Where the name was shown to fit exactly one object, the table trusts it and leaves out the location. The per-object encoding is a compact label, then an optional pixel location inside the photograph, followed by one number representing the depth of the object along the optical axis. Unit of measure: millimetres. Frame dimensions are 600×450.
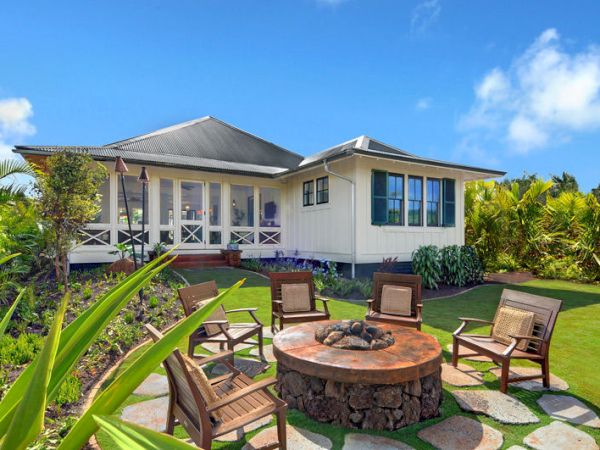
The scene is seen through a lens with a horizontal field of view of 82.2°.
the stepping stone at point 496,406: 3100
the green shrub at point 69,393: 3361
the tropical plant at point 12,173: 8234
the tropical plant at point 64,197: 7316
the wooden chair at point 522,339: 3639
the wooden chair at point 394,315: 5016
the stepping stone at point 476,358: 4486
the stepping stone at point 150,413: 3045
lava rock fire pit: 2949
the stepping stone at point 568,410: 3104
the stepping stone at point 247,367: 4129
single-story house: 10562
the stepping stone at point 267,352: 4529
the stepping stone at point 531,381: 3736
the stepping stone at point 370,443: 2705
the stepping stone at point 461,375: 3837
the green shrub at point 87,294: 6688
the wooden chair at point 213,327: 4203
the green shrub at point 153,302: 6576
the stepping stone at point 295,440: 2721
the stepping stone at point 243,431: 2849
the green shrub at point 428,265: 10102
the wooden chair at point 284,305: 5266
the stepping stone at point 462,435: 2721
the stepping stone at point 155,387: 3611
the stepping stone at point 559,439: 2719
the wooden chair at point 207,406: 2240
